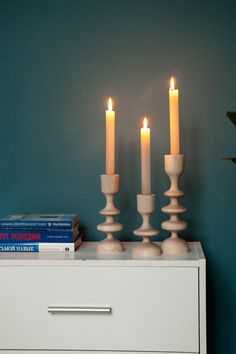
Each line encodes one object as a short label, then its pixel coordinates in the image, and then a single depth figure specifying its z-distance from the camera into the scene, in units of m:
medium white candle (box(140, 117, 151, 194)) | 1.49
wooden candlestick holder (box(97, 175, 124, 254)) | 1.52
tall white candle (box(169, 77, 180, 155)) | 1.49
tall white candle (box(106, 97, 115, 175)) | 1.52
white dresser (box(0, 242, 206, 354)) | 1.41
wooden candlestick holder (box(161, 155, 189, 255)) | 1.49
